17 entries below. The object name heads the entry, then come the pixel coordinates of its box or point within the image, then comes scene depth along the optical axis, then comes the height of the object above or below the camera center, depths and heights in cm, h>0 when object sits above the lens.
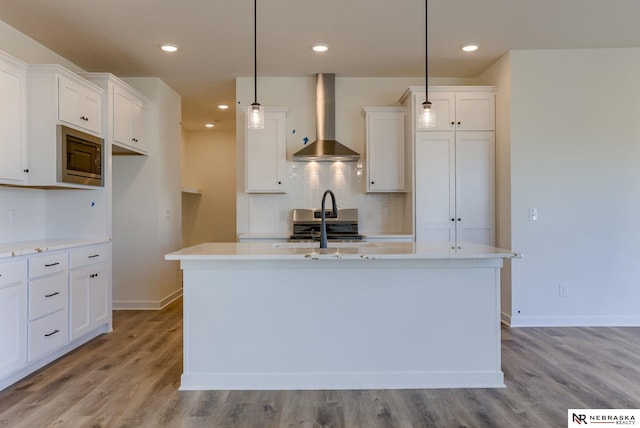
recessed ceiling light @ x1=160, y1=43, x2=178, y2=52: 373 +157
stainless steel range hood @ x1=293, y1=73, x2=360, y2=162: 459 +117
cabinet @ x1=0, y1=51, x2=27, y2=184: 283 +69
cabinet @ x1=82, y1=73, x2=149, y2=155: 374 +101
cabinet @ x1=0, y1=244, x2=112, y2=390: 255 -68
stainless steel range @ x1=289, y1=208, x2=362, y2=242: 458 -10
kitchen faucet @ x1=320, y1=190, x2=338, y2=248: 266 -15
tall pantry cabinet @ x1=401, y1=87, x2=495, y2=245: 415 +49
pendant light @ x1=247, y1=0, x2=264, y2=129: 271 +66
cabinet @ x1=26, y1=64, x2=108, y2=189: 308 +73
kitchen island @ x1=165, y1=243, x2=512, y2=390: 249 -69
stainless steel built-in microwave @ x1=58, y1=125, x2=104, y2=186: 314 +48
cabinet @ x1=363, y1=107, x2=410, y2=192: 445 +69
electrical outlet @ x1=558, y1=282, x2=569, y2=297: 390 -74
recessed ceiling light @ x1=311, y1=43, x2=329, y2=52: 377 +159
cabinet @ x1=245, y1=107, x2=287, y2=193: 449 +66
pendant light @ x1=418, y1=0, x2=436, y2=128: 274 +67
